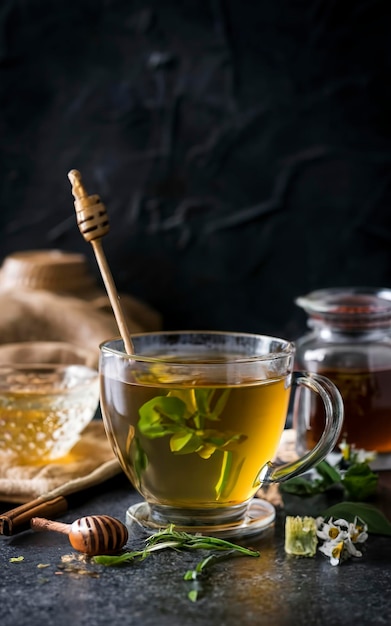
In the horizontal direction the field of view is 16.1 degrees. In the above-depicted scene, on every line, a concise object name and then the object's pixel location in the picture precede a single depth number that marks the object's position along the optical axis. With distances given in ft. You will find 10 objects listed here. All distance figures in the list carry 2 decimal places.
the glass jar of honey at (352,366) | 2.69
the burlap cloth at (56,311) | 4.26
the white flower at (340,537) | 2.22
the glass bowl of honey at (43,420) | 2.73
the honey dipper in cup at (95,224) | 2.37
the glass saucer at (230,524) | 2.32
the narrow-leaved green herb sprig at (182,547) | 2.19
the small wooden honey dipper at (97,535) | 2.23
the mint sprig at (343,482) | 2.51
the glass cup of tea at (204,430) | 2.27
